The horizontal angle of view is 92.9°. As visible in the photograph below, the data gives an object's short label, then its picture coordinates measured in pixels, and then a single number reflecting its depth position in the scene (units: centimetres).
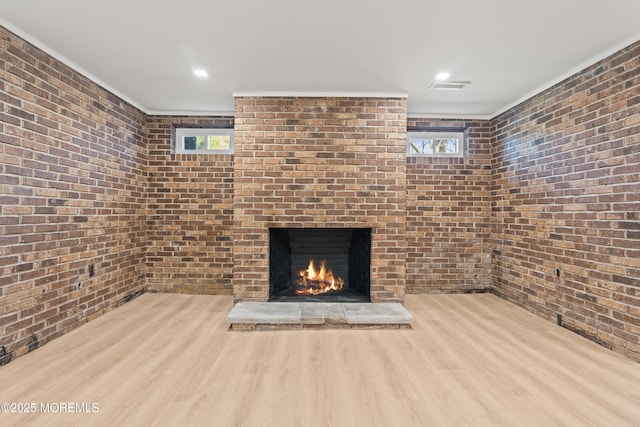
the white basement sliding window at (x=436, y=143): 463
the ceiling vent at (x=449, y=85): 337
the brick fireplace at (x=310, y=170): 365
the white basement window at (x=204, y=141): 453
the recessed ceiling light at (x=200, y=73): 307
